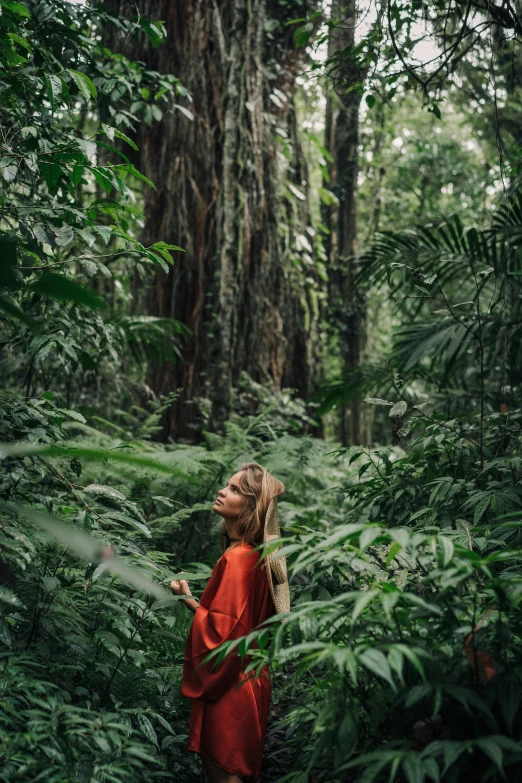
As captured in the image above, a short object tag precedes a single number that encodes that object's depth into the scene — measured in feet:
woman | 8.61
